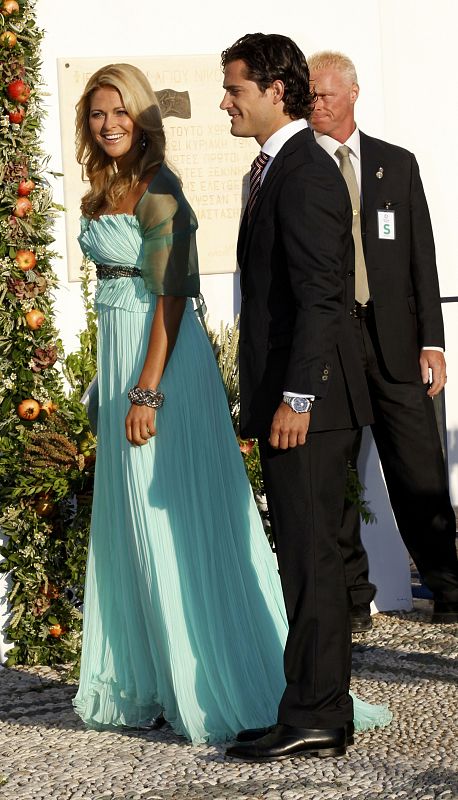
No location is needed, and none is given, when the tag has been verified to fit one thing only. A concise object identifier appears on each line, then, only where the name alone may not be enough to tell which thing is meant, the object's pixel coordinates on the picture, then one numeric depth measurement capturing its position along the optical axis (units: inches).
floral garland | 378.3
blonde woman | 294.9
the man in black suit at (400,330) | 388.3
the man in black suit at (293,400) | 261.8
